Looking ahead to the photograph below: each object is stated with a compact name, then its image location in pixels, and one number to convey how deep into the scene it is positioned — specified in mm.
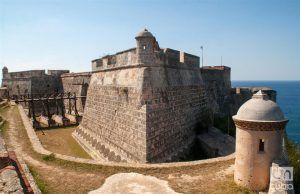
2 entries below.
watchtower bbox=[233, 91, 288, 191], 6435
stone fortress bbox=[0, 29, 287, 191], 6536
